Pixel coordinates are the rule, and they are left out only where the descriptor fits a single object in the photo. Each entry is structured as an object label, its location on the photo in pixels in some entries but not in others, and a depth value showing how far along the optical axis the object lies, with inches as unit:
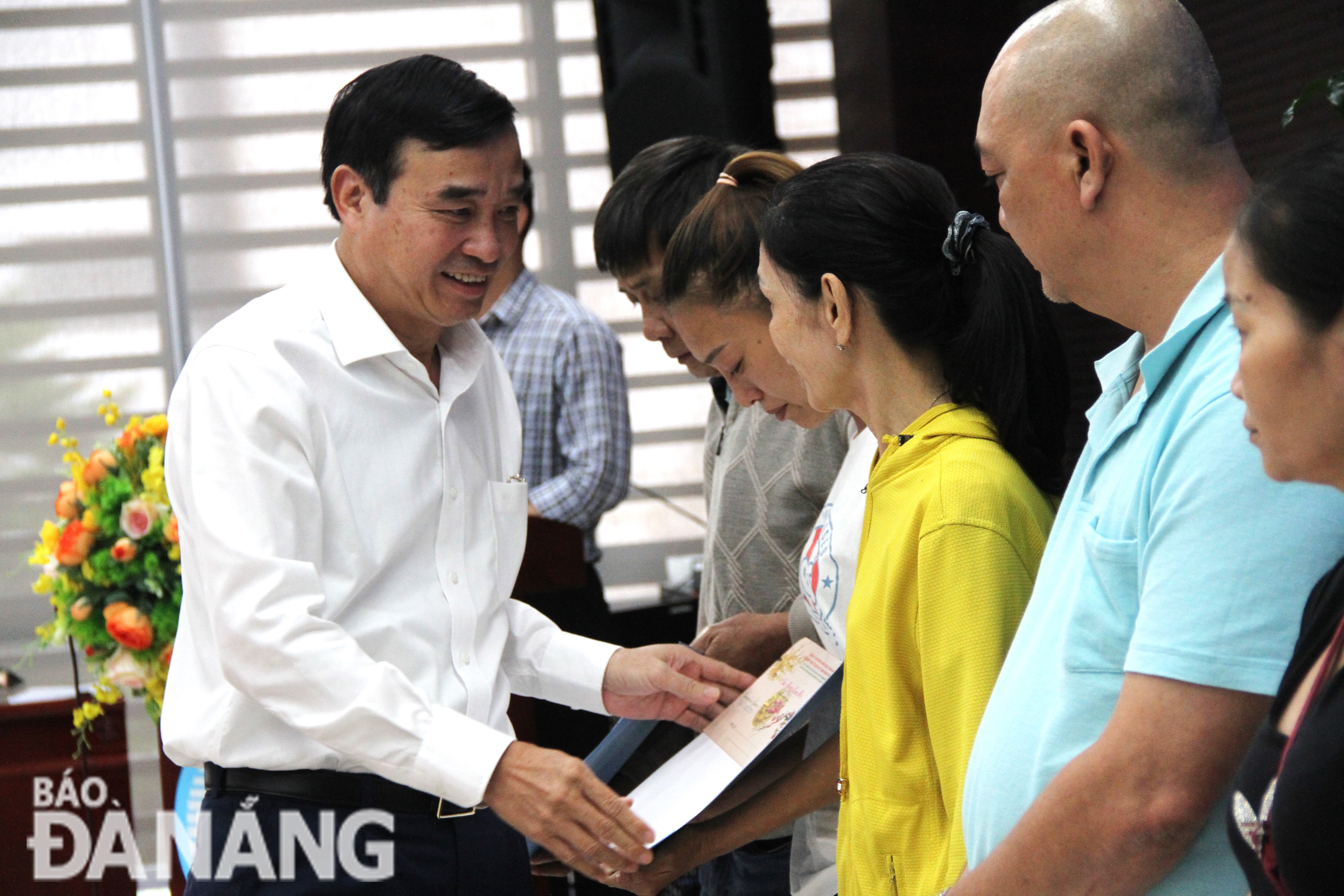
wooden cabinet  207.0
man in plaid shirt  208.9
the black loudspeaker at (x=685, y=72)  225.2
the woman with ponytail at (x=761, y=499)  144.5
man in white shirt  139.3
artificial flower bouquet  169.3
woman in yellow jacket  133.0
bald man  123.8
